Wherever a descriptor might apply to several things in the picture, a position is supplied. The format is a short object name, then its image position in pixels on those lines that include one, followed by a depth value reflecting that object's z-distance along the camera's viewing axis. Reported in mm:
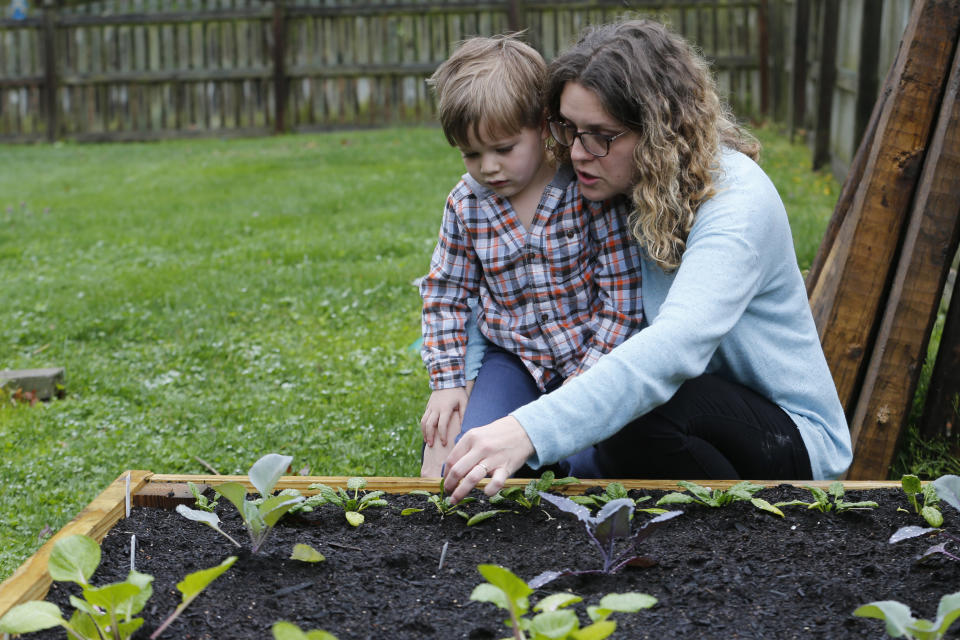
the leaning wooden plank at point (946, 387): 4280
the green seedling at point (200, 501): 3657
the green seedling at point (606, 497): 3626
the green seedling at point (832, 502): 3615
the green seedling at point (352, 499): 3664
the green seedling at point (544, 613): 2968
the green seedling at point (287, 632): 2878
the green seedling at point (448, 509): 3600
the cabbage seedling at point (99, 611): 3214
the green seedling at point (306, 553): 3463
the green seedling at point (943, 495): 3441
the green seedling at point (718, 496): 3611
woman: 3734
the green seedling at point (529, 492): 3649
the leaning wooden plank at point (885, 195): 4157
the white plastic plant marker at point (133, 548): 3453
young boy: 4014
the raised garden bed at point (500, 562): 3333
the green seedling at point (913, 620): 2893
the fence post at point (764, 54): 14076
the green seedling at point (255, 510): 3492
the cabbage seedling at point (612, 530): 3413
